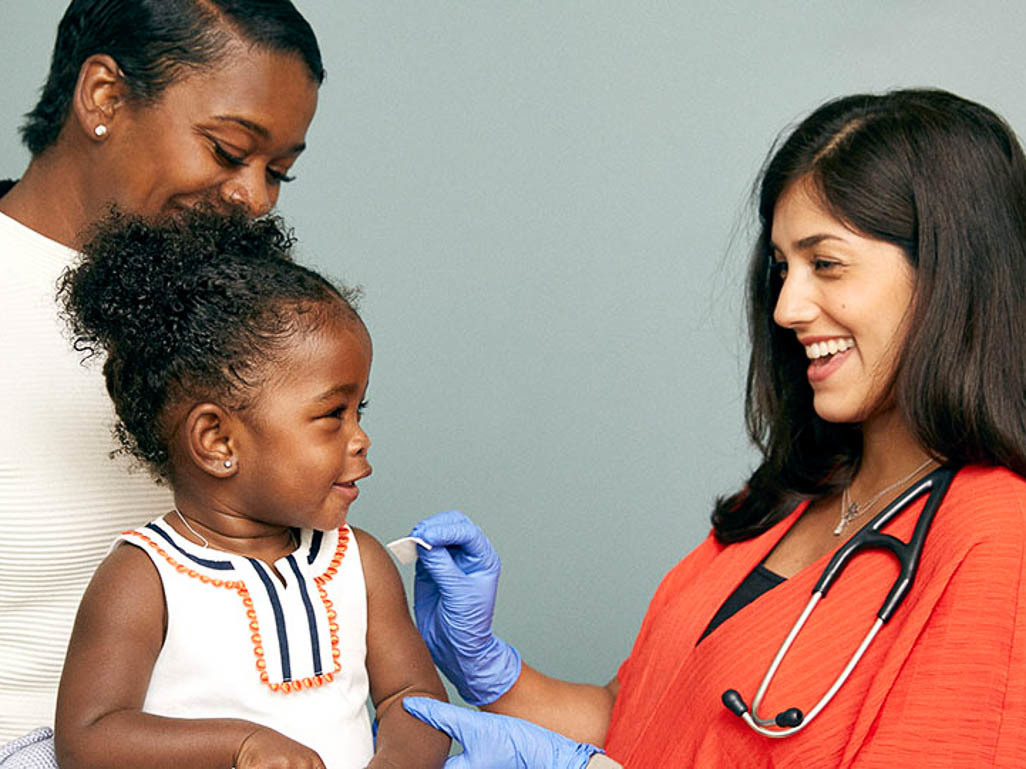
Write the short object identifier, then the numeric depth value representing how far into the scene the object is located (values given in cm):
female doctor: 126
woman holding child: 135
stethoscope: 133
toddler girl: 123
